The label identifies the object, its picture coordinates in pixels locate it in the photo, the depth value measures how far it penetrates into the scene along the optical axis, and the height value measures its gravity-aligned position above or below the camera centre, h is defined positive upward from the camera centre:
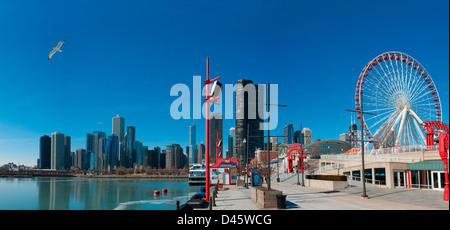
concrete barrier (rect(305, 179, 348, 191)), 34.34 -5.17
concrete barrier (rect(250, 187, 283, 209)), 18.91 -3.62
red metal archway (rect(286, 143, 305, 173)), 75.66 -2.96
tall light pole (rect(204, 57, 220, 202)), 24.31 +2.96
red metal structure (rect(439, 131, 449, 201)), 21.62 -0.76
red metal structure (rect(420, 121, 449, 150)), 40.88 +1.45
